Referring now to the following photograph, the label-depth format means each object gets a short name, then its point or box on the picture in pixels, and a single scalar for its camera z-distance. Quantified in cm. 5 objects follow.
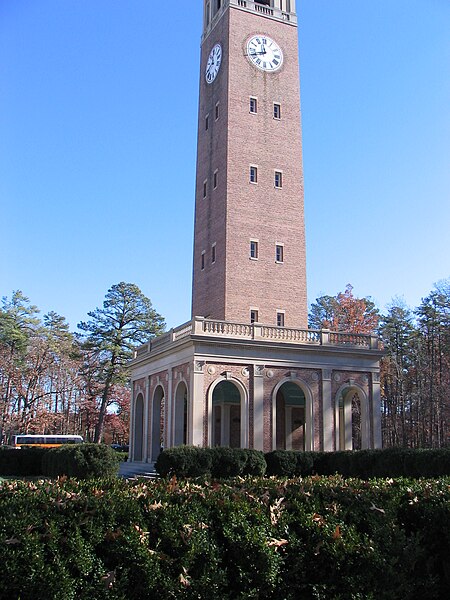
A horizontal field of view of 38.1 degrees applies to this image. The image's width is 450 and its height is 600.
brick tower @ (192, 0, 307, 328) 4097
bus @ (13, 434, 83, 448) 6319
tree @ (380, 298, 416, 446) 6600
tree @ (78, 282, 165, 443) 6488
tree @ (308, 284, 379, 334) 6162
